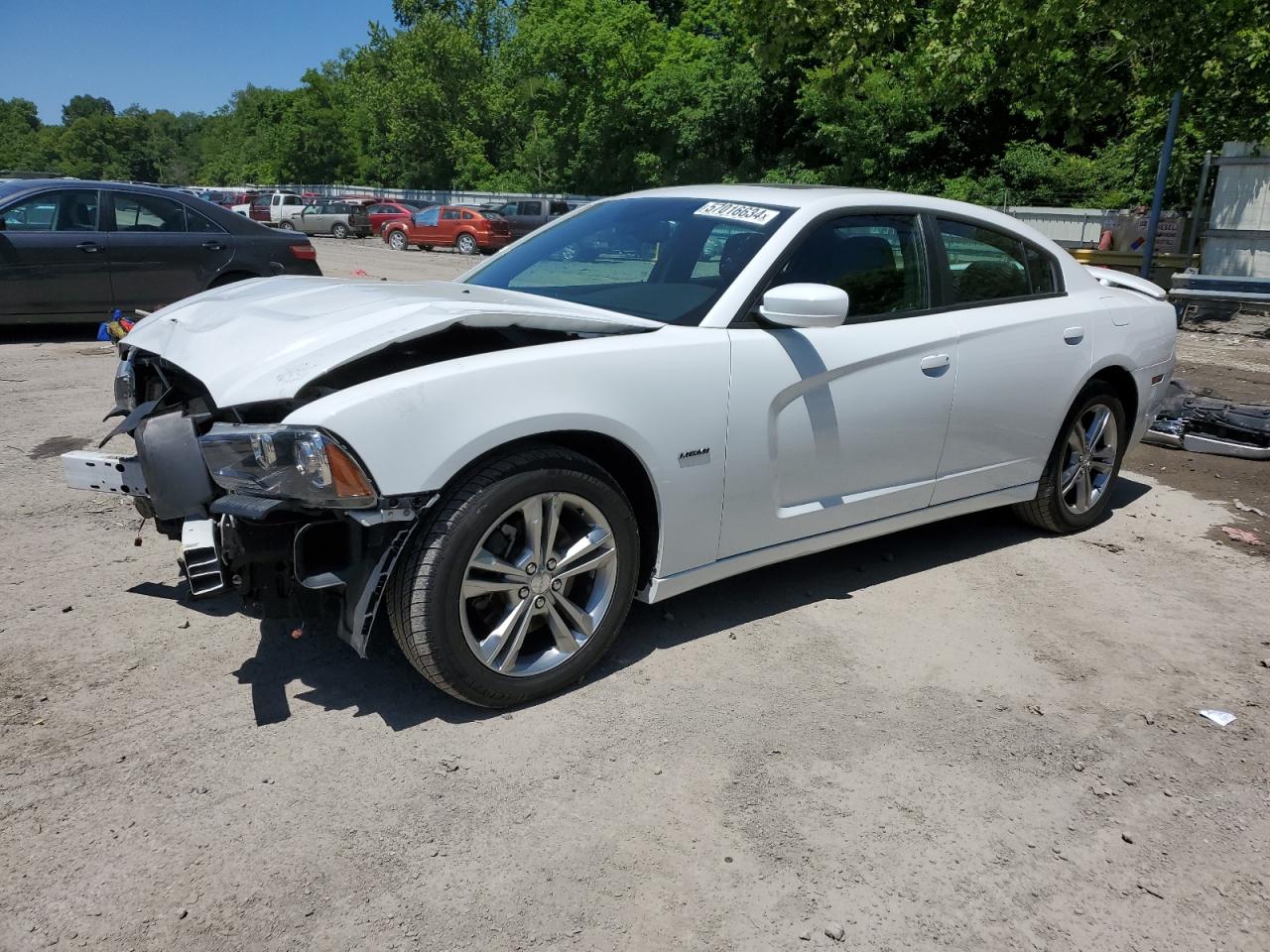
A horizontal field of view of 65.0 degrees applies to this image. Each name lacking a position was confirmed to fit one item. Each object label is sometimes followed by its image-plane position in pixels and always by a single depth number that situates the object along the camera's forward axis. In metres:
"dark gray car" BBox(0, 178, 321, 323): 9.34
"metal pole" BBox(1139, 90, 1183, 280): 14.94
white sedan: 2.95
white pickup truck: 39.31
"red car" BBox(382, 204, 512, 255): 30.88
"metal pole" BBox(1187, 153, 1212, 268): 17.33
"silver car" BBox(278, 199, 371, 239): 37.66
